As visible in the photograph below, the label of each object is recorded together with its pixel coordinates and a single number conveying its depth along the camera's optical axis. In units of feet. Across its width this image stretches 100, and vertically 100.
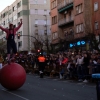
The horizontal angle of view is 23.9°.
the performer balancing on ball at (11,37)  35.02
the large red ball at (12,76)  33.21
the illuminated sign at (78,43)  112.81
